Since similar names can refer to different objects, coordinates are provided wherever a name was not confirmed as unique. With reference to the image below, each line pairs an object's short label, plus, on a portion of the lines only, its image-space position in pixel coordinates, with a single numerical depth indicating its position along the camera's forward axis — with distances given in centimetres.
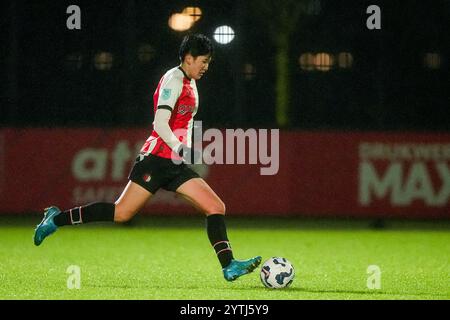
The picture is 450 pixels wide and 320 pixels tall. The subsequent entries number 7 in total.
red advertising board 1675
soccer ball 905
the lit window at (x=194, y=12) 1931
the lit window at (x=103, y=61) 1884
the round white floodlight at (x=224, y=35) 1906
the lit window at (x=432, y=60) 1895
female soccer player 918
